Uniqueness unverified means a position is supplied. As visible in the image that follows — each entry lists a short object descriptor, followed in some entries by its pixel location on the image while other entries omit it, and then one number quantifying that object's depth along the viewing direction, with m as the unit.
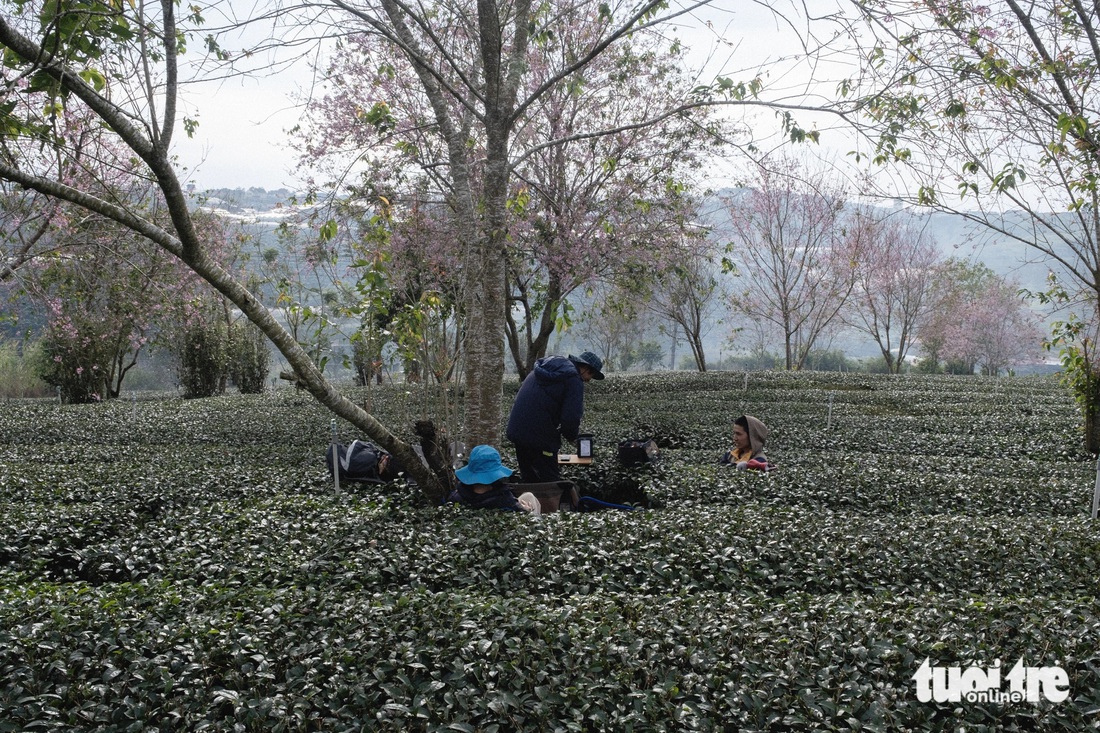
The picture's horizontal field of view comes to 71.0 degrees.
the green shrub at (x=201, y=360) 20.66
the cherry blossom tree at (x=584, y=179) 13.27
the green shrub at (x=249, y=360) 22.75
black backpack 6.33
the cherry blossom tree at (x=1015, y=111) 5.69
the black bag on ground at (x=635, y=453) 6.90
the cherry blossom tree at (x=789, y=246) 23.44
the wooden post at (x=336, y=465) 5.71
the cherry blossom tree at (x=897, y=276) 29.05
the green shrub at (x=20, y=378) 25.39
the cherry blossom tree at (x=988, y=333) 41.78
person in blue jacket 6.26
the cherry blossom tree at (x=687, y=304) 26.25
